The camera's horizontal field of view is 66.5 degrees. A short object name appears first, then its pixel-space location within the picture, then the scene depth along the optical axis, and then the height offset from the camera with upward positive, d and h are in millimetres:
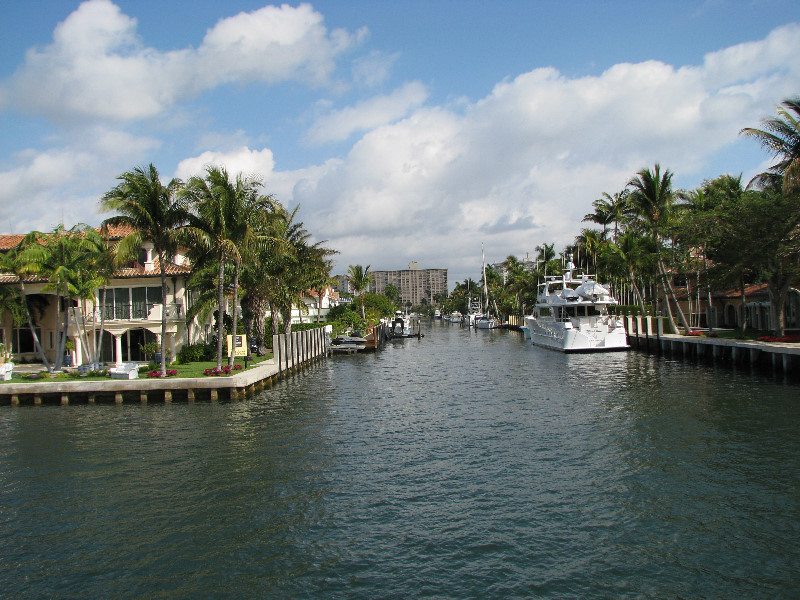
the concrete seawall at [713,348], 30453 -3022
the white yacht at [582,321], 48969 -1345
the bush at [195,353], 35812 -2038
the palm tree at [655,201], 48234 +8155
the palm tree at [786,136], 32281 +8753
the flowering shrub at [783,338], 34266 -2275
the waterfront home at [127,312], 36031 +634
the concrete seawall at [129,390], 26609 -3002
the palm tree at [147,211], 27453 +5038
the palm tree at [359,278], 82100 +4752
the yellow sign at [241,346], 34938 -1628
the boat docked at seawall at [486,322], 108812 -2405
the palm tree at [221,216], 28484 +4860
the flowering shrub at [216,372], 28748 -2512
